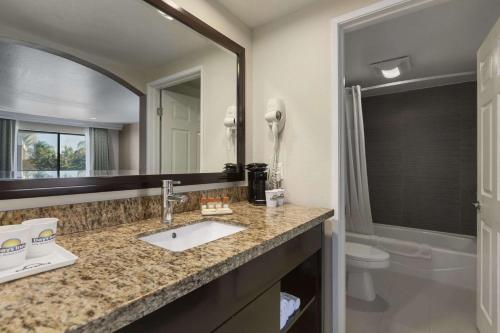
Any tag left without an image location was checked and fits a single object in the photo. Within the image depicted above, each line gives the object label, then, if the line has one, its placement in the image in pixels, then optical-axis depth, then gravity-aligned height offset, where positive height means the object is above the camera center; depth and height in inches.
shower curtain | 92.0 +2.5
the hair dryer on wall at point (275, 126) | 61.8 +10.3
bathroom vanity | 16.9 -9.7
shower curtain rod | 102.0 +37.4
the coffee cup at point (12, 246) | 22.0 -7.2
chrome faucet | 42.5 -5.6
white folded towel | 43.6 -25.8
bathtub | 90.5 -35.4
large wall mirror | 31.9 +11.6
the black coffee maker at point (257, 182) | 60.0 -3.9
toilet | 79.6 -34.1
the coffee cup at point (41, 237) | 24.9 -7.2
